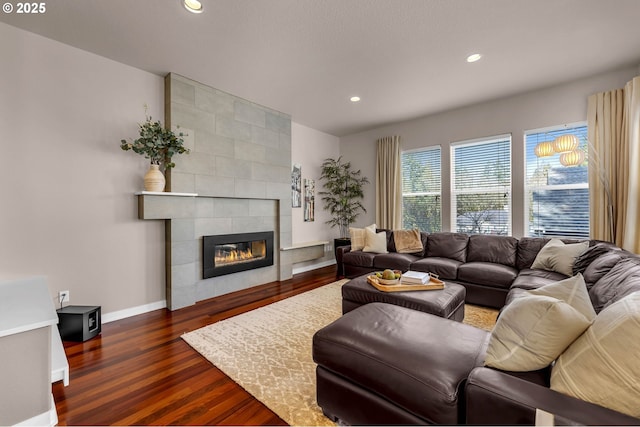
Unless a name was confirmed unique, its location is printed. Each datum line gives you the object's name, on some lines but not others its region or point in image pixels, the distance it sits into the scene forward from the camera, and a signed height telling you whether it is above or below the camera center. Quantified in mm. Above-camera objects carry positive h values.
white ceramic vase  2930 +379
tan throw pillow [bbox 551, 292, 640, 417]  830 -512
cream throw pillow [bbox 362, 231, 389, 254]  4348 -513
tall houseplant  5582 +441
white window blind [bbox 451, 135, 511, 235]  4086 +399
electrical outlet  2541 -772
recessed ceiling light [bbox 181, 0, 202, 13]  2068 +1635
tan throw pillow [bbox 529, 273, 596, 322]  1143 -391
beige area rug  1643 -1135
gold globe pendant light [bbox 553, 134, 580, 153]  2956 +736
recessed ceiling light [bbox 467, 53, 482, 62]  2809 +1629
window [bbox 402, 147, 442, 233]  4734 +391
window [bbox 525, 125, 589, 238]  3502 +246
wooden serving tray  2447 -702
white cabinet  1351 -789
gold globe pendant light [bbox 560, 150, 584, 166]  3008 +582
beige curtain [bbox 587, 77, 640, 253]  2863 +512
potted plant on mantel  2811 +717
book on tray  2557 -657
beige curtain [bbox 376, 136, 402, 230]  5059 +516
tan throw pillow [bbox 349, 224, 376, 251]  4520 -461
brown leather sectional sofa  919 -689
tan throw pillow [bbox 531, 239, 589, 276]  2779 -500
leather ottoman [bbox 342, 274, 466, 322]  2209 -771
